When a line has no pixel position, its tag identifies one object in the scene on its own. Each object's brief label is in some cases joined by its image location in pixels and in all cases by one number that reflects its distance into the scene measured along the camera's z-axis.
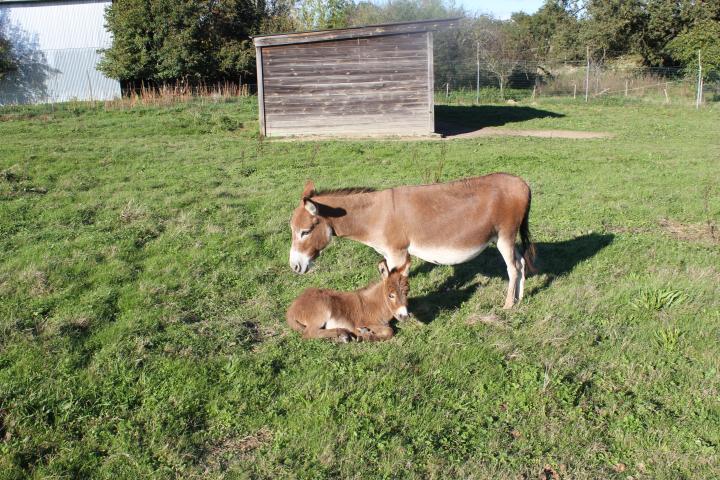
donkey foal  6.08
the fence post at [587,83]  35.55
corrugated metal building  40.47
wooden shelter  21.28
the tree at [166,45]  37.28
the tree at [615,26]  47.26
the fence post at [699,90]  31.90
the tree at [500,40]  51.59
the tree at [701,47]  35.16
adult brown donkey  6.64
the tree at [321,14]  50.72
